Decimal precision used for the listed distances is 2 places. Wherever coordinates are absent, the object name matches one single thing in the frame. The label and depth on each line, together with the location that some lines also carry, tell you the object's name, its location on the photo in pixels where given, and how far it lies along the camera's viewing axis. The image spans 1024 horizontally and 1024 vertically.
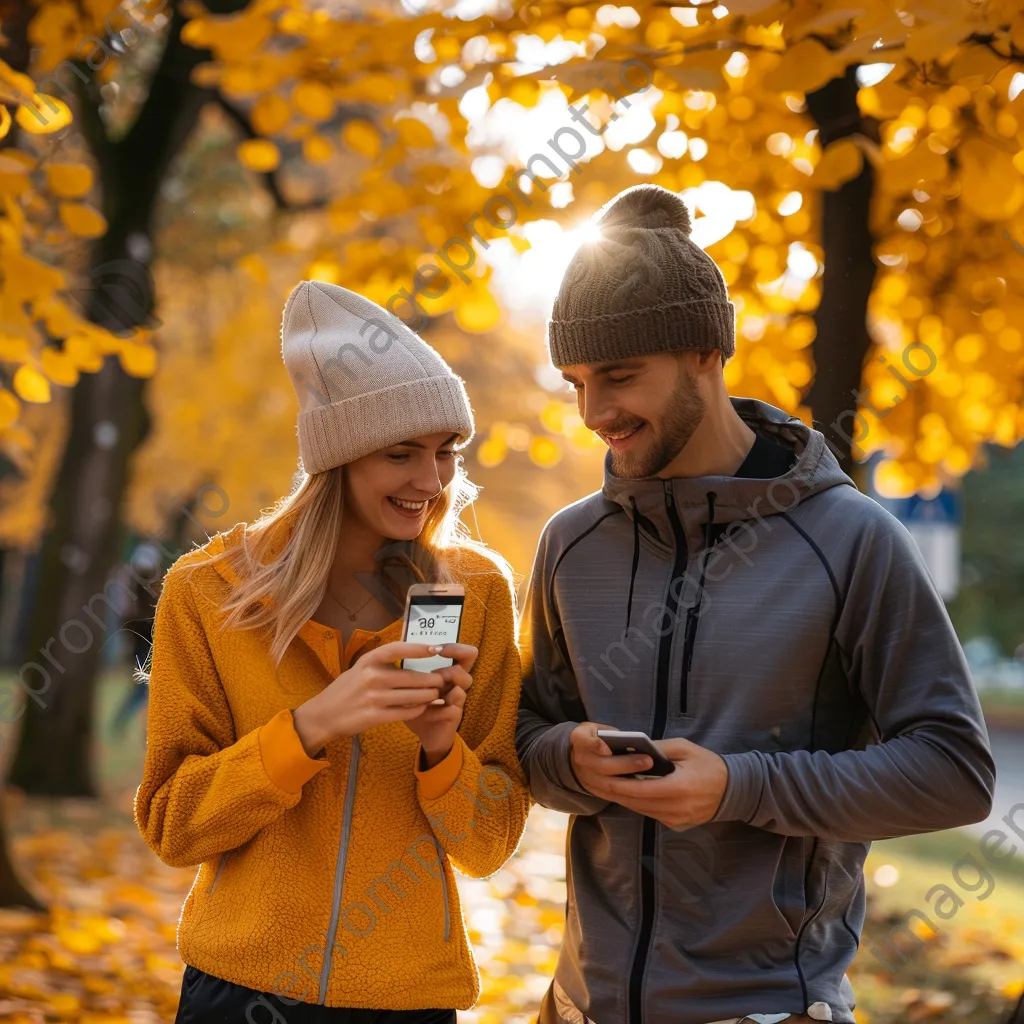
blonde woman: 2.70
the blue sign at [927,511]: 8.28
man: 2.52
